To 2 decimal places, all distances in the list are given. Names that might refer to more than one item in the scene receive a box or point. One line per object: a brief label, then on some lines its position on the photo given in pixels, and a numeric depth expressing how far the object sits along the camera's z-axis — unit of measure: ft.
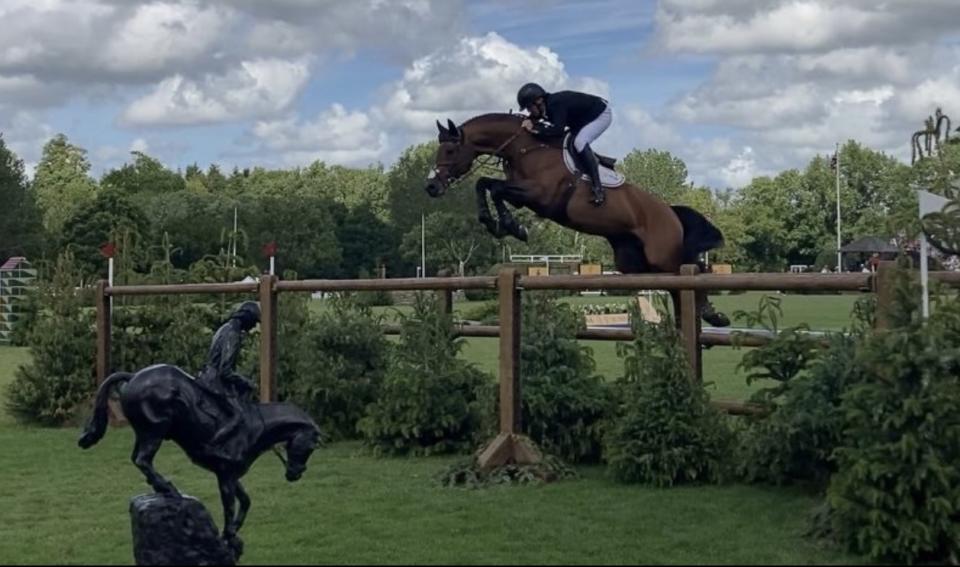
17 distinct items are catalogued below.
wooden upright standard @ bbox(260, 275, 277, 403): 34.04
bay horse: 28.48
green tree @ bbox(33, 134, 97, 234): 301.43
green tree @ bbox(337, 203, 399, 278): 239.71
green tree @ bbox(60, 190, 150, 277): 193.77
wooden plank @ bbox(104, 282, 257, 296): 35.45
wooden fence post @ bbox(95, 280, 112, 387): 41.37
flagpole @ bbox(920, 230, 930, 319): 18.34
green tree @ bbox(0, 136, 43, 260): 200.44
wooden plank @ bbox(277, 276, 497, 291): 29.12
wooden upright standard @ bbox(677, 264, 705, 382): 25.82
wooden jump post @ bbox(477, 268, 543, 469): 26.48
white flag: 19.17
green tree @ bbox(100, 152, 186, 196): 315.78
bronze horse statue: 16.14
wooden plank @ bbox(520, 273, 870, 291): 22.15
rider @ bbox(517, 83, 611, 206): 28.27
